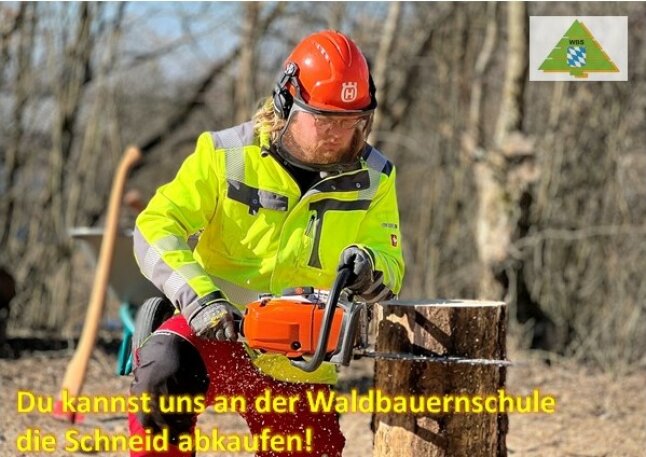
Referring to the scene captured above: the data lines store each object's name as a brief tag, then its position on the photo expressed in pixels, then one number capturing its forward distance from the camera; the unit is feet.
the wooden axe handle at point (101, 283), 34.55
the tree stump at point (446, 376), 22.88
